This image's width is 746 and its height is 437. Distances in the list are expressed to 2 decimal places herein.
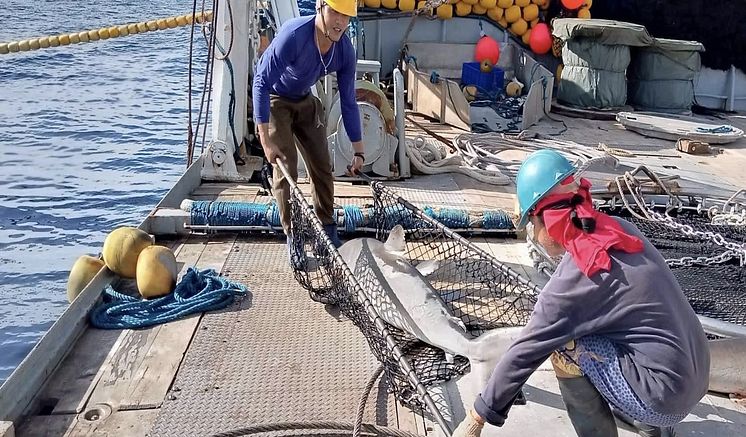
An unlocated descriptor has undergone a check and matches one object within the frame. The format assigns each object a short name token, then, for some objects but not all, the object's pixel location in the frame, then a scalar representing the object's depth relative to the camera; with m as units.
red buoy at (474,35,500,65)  11.62
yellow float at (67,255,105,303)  4.81
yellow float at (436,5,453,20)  11.69
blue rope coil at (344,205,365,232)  5.53
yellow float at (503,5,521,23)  11.86
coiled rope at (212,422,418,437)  3.13
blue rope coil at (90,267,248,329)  4.22
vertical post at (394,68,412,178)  7.04
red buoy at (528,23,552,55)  11.79
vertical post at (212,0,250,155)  6.83
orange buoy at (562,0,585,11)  11.64
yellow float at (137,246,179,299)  4.49
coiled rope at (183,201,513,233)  5.48
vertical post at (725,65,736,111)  11.95
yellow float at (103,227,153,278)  4.70
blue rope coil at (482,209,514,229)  5.72
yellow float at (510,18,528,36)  11.97
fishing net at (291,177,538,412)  3.35
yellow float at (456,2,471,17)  11.86
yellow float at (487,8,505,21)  11.95
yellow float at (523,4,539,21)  11.91
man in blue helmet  2.25
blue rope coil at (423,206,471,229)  5.66
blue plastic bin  11.27
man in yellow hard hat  4.46
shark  3.41
